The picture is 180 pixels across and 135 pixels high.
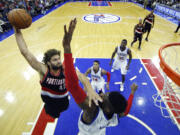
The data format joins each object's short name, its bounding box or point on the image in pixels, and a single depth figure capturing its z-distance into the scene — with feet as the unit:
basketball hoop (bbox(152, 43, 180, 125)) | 7.07
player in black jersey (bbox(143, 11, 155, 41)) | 23.58
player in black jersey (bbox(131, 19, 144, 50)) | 20.98
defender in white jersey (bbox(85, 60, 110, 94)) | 11.79
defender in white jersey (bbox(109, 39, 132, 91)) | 13.62
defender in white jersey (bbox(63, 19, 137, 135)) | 3.74
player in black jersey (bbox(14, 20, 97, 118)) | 6.47
